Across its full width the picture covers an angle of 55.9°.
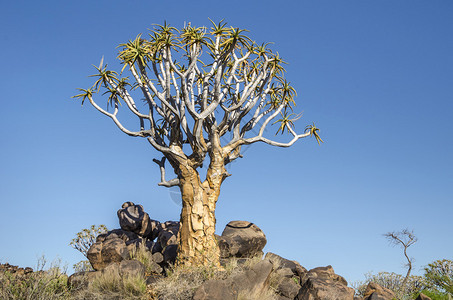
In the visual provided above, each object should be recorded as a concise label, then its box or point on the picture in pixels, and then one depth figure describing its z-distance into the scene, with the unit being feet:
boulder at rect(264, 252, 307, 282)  47.49
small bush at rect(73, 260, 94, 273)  62.32
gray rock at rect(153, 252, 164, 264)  50.08
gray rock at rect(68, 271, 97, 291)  45.30
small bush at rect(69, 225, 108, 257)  73.56
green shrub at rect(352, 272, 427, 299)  63.98
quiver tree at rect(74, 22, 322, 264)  44.86
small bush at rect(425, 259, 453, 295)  58.70
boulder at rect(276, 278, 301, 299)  40.42
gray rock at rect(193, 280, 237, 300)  33.94
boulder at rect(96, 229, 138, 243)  60.05
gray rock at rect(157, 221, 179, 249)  53.72
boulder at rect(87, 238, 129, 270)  51.21
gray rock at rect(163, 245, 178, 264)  49.87
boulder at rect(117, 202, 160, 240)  61.67
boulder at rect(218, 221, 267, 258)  50.44
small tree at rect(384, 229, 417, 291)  57.31
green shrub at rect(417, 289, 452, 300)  40.83
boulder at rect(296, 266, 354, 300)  37.98
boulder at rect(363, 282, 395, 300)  41.19
